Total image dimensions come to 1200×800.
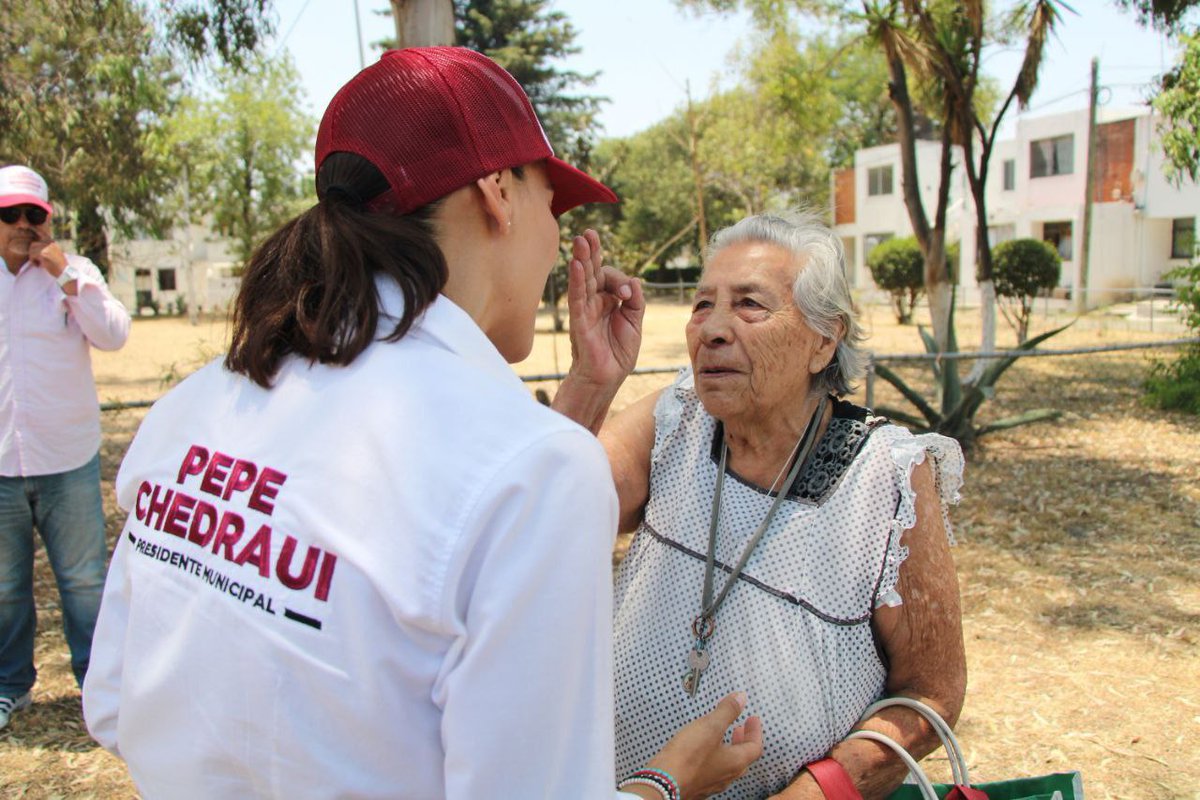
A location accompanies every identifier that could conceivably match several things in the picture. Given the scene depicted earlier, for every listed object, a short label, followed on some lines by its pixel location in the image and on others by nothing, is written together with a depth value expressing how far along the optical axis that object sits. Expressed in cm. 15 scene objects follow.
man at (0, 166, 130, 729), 373
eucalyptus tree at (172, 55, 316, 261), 3712
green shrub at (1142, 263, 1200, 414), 998
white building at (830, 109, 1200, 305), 3064
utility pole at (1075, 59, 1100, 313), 2426
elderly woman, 196
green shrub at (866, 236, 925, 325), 2378
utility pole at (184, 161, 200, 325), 3406
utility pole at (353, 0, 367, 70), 792
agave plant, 813
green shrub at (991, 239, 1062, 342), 2128
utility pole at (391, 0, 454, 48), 467
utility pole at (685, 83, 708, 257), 1556
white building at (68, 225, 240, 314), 4344
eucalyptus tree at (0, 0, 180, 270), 909
